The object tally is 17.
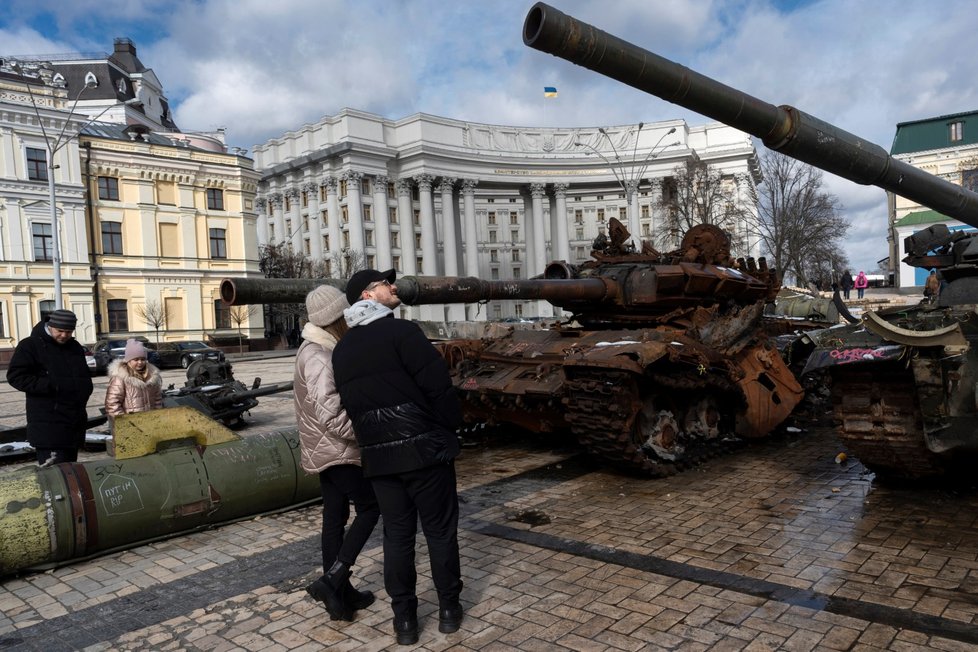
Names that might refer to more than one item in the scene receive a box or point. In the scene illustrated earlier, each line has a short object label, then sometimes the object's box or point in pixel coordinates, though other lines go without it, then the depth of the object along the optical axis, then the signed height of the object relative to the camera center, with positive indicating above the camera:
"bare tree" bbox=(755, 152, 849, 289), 30.56 +2.72
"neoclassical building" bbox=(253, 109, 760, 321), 65.06 +10.69
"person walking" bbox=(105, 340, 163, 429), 6.39 -0.59
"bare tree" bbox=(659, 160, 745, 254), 34.44 +4.16
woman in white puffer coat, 3.98 -0.81
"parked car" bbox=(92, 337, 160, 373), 26.47 -1.29
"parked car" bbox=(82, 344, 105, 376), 25.57 -1.59
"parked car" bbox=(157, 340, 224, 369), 28.64 -1.55
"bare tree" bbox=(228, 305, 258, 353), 38.78 -0.22
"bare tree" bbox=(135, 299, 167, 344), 36.16 +0.09
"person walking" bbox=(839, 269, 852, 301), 23.37 -0.14
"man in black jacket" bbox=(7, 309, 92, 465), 5.73 -0.49
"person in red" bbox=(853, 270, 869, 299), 30.55 -0.18
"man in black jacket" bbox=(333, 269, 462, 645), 3.67 -0.67
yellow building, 35.91 +4.17
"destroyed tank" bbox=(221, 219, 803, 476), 6.64 -0.66
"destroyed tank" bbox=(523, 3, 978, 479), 4.34 -0.32
